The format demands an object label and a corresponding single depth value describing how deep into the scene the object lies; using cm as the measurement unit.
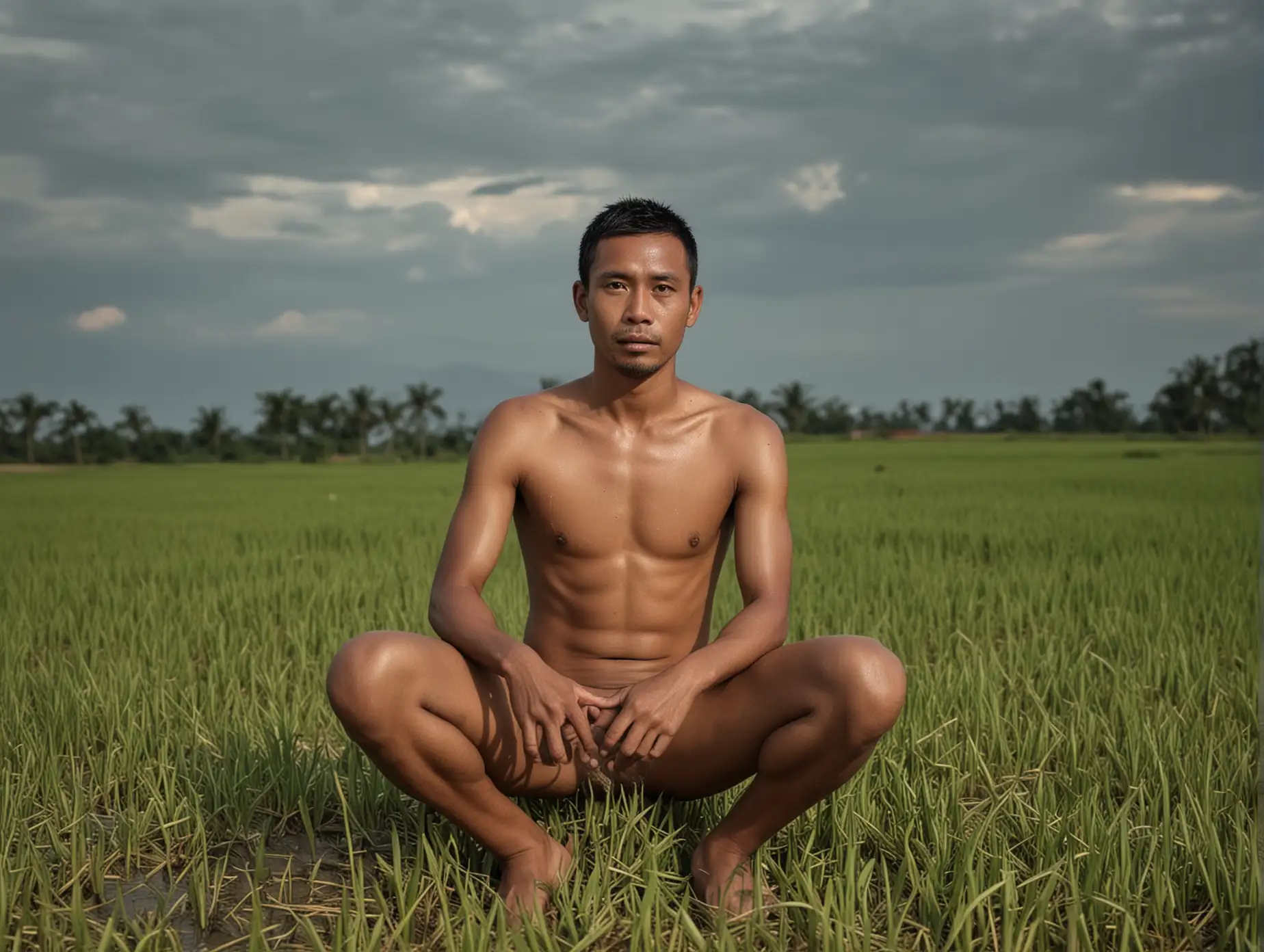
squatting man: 212
